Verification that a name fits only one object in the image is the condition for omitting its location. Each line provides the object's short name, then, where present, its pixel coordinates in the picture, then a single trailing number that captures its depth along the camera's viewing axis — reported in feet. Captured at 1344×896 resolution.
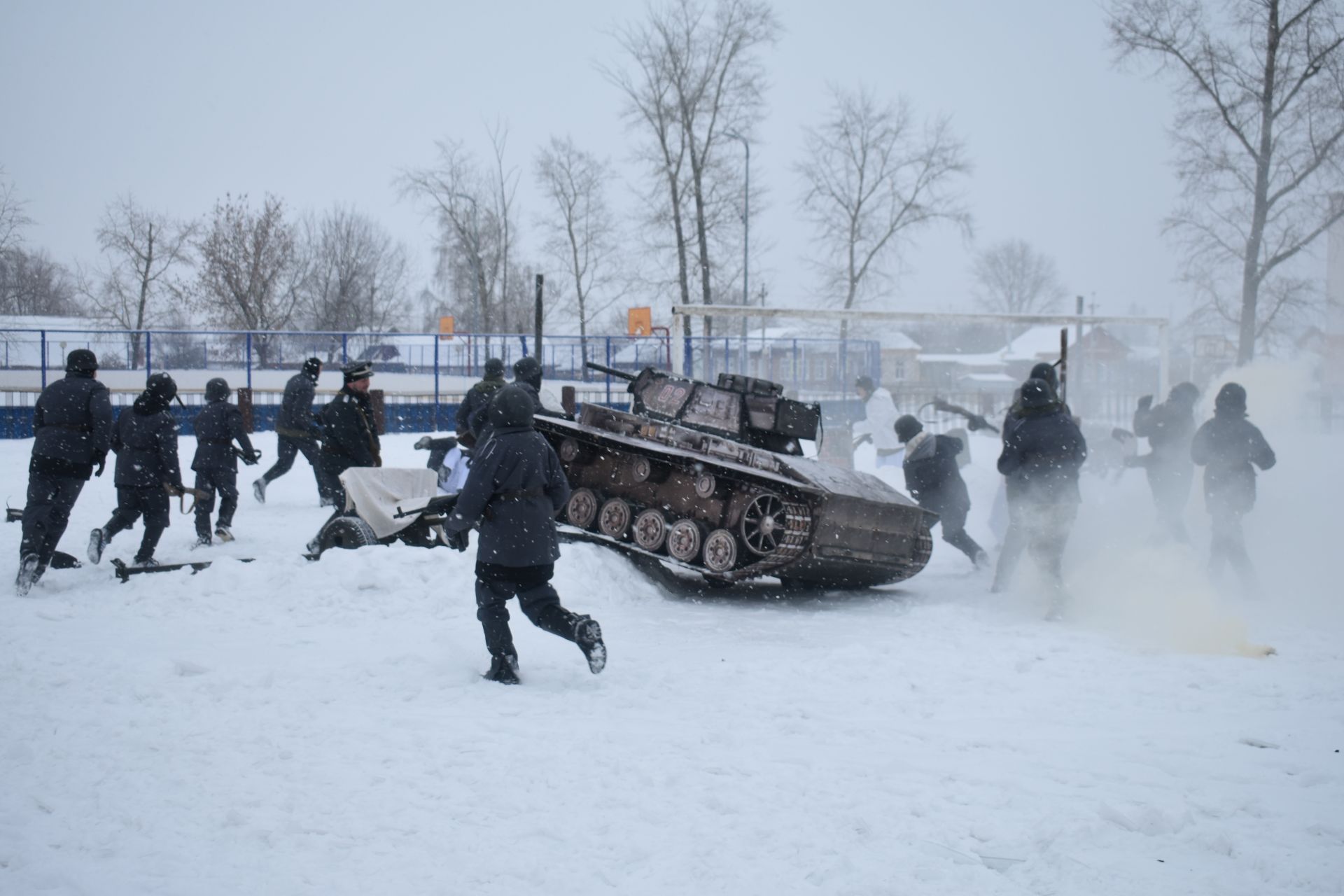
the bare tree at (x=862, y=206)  110.93
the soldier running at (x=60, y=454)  27.55
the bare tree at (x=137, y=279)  104.94
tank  30.37
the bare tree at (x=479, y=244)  126.11
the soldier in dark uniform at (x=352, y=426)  35.47
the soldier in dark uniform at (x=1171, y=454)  34.45
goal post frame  49.03
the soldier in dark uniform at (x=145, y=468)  29.99
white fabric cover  31.42
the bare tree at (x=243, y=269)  106.93
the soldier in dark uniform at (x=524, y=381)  33.17
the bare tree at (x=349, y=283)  124.98
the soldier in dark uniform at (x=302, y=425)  42.39
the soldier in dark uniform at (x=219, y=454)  36.22
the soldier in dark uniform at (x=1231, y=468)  30.60
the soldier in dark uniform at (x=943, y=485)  35.47
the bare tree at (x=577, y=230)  122.11
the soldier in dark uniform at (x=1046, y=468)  28.53
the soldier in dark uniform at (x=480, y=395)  36.63
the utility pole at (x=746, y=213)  93.45
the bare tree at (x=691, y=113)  95.76
